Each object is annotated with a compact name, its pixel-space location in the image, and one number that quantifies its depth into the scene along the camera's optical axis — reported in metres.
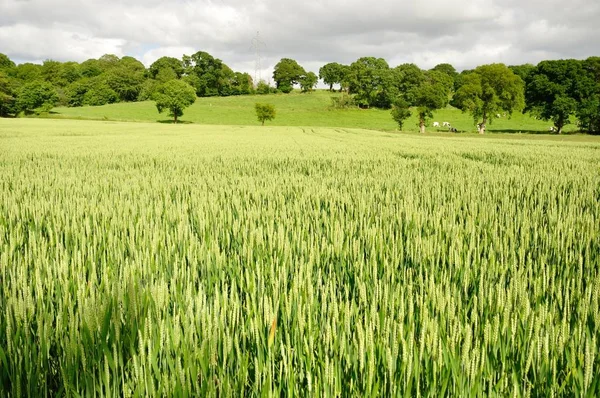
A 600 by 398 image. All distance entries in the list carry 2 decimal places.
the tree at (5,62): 125.44
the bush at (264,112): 69.62
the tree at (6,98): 74.46
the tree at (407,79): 102.66
